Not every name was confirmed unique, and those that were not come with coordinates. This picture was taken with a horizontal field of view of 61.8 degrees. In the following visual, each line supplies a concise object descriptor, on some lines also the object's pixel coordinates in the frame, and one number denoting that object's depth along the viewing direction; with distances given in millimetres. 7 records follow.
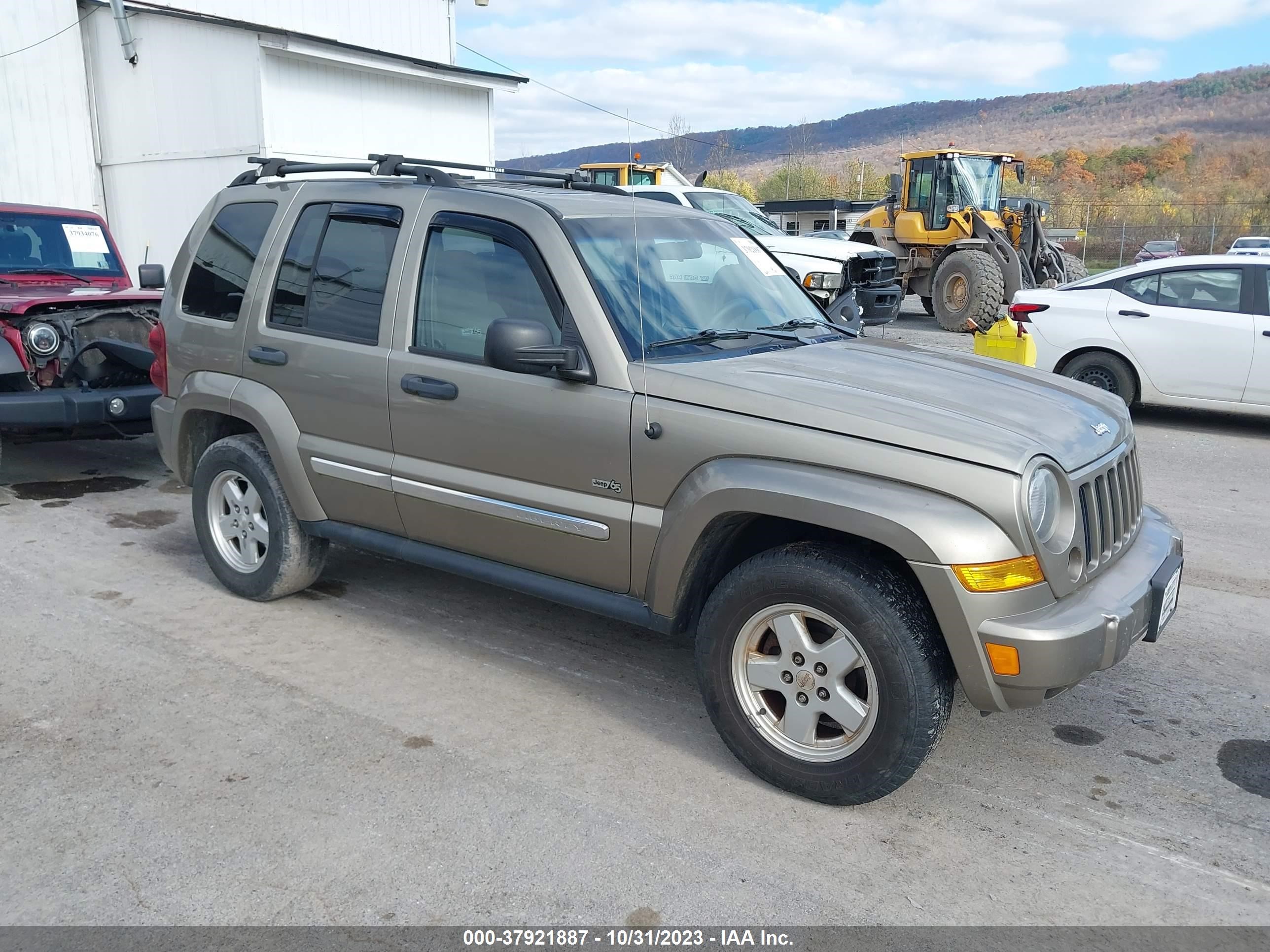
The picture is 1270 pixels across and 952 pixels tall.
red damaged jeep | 7012
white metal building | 14234
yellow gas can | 9492
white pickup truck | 13648
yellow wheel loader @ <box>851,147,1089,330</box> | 16828
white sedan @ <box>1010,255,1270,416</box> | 9078
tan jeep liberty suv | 3189
